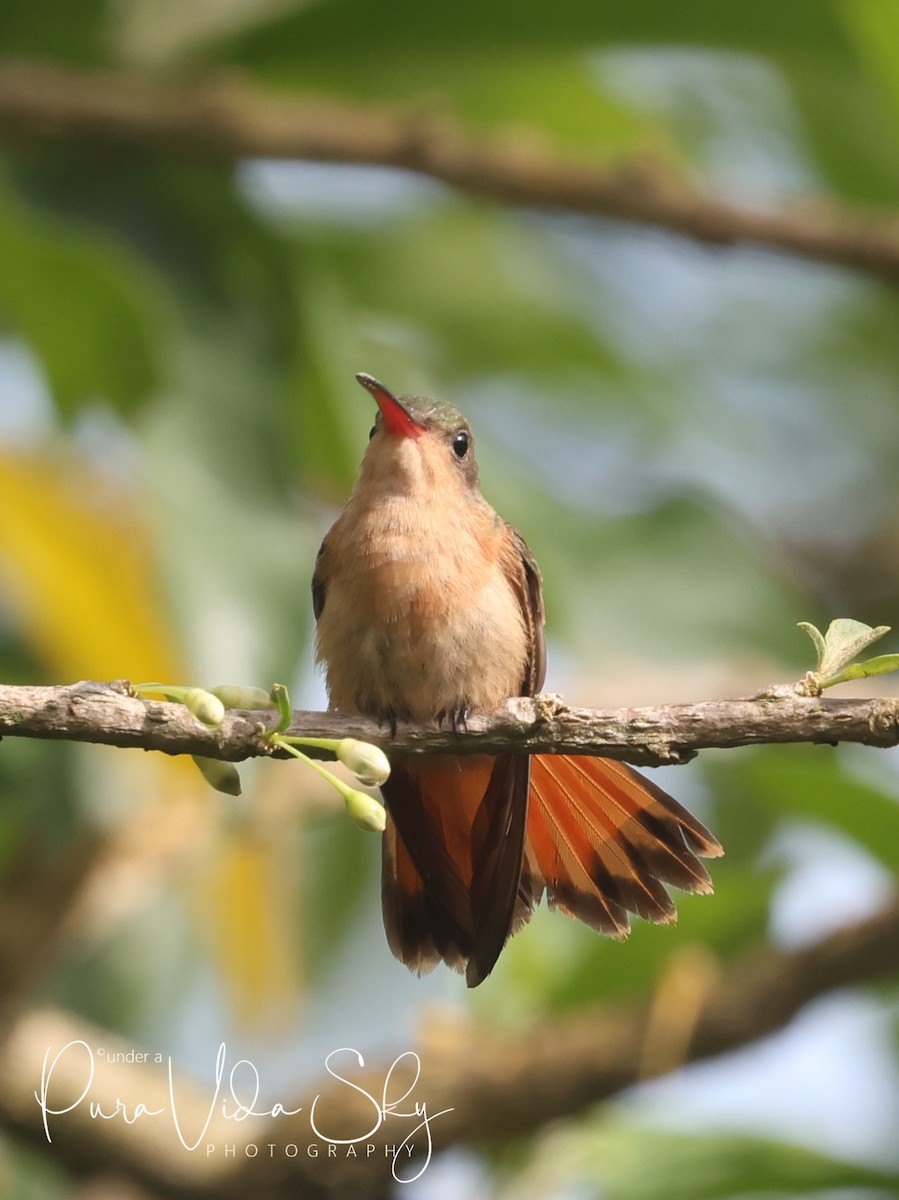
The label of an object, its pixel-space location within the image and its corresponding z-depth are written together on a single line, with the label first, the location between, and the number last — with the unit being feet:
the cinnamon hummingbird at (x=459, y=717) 18.70
